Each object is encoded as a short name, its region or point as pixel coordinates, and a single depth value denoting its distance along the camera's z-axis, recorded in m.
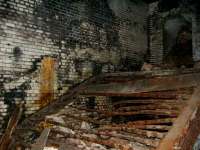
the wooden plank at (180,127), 2.23
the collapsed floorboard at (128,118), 2.52
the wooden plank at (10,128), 3.14
